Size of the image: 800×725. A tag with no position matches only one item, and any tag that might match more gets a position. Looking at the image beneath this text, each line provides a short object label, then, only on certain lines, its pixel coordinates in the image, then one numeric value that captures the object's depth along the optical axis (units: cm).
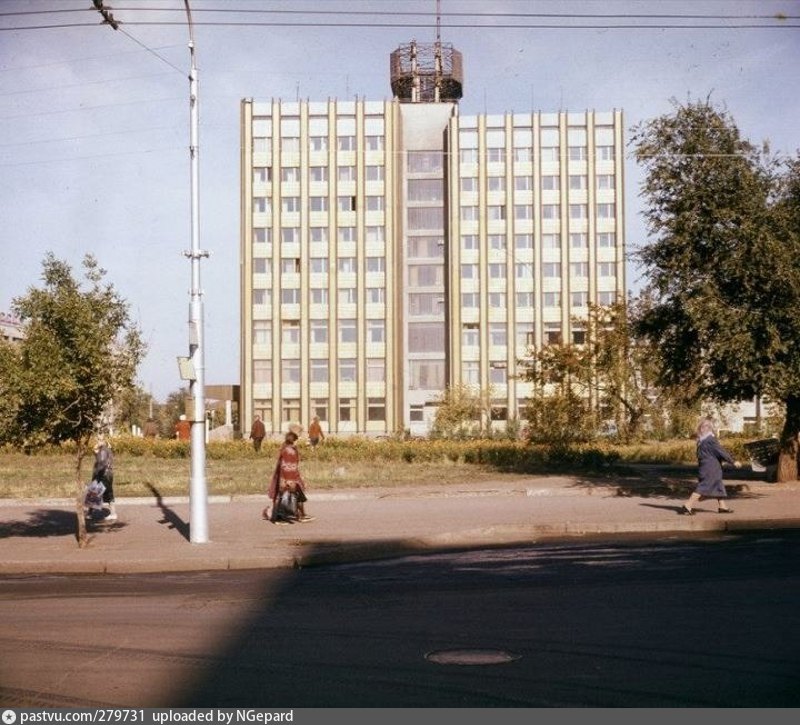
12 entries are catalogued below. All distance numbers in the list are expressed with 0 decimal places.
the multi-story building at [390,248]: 8638
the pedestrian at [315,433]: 4525
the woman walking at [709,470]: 1792
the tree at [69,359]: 1443
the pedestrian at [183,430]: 4849
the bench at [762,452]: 2683
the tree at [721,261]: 1958
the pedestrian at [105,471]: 1961
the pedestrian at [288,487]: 1802
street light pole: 1532
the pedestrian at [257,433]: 4028
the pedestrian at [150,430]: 4498
